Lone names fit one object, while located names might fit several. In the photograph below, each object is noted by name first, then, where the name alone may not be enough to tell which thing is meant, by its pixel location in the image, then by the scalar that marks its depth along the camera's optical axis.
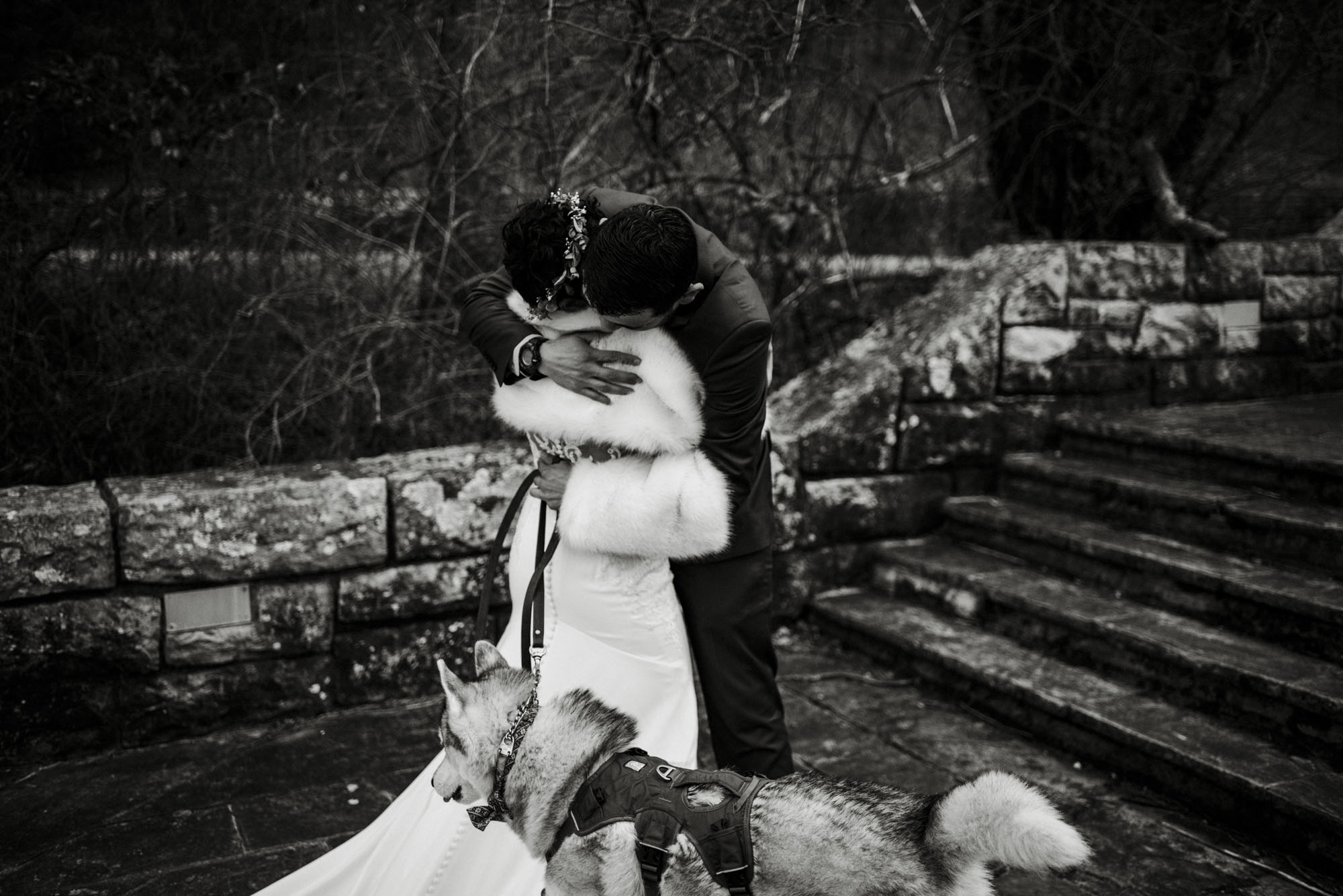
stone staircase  3.50
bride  2.65
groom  2.40
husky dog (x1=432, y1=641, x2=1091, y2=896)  2.03
